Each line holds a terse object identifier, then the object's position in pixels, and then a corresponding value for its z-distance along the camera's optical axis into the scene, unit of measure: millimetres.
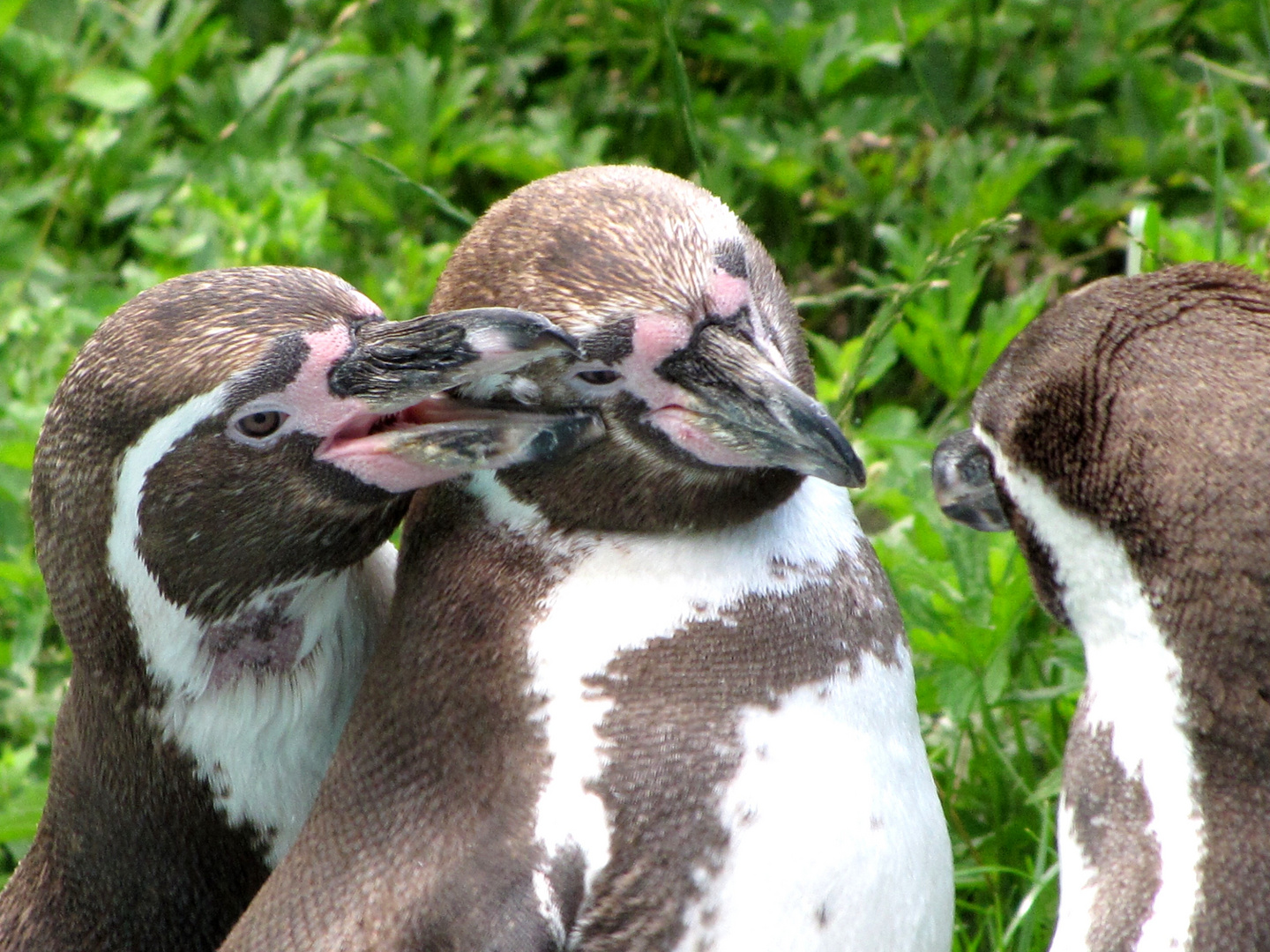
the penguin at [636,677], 3559
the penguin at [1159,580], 3534
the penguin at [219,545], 3561
